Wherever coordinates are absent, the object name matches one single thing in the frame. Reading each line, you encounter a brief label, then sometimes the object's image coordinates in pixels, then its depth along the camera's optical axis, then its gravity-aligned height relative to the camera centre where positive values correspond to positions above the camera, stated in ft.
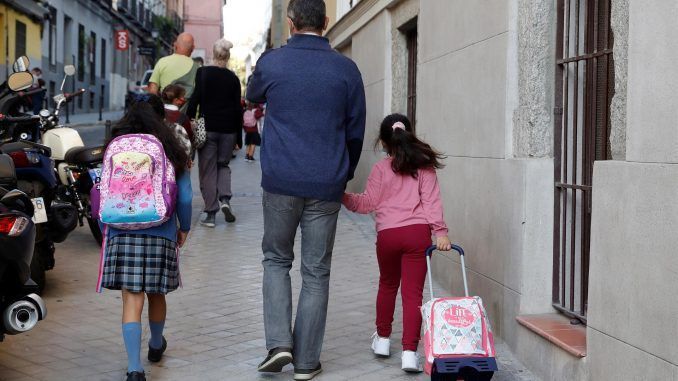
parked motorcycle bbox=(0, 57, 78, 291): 23.56 -0.50
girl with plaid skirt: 16.37 -1.38
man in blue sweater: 16.92 +0.18
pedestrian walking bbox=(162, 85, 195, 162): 26.68 +1.99
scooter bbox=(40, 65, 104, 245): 30.16 +0.22
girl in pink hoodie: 17.97 -0.70
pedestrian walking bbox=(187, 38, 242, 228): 34.68 +1.92
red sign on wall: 137.80 +18.46
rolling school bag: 15.46 -2.68
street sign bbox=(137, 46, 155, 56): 150.30 +18.60
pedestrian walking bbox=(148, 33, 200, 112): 34.73 +3.66
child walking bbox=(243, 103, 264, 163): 73.97 +3.04
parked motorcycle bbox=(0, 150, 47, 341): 15.43 -1.74
